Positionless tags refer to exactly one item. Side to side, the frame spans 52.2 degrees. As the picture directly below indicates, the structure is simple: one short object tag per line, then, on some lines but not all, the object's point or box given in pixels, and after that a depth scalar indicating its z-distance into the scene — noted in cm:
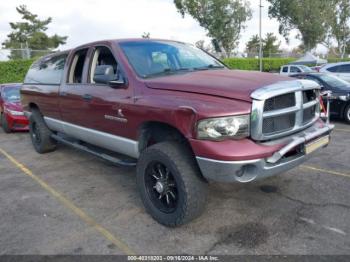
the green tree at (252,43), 5966
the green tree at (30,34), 4647
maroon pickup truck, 313
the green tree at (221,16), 4075
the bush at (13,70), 1861
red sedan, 934
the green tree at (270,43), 5331
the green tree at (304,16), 4203
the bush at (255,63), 2838
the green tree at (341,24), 4844
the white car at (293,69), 2269
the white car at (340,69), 1365
